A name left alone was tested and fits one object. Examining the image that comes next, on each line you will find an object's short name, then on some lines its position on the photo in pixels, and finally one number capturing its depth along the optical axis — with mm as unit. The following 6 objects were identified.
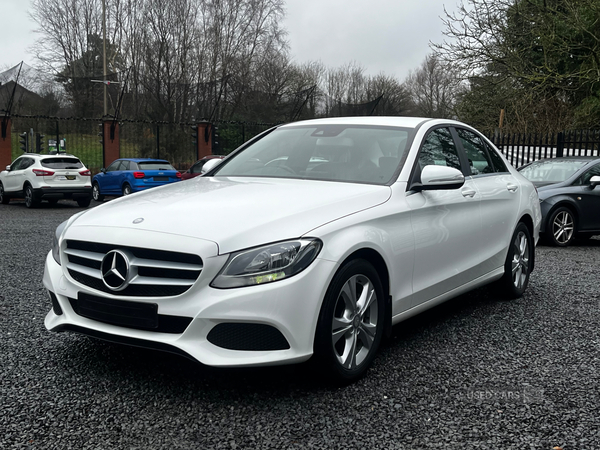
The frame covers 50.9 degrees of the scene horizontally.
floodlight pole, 42556
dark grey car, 9883
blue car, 20453
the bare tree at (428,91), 52469
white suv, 17609
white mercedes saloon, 3057
